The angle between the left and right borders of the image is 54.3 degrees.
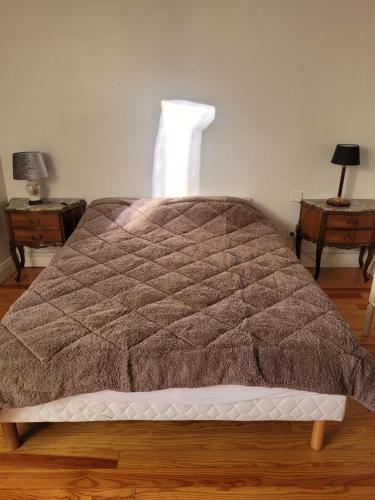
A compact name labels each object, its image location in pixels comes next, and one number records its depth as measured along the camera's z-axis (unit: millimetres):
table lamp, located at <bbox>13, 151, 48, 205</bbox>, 2641
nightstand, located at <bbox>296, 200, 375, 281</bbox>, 2688
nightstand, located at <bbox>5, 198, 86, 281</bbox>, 2697
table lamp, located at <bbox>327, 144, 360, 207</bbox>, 2604
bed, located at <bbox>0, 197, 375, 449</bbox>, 1309
